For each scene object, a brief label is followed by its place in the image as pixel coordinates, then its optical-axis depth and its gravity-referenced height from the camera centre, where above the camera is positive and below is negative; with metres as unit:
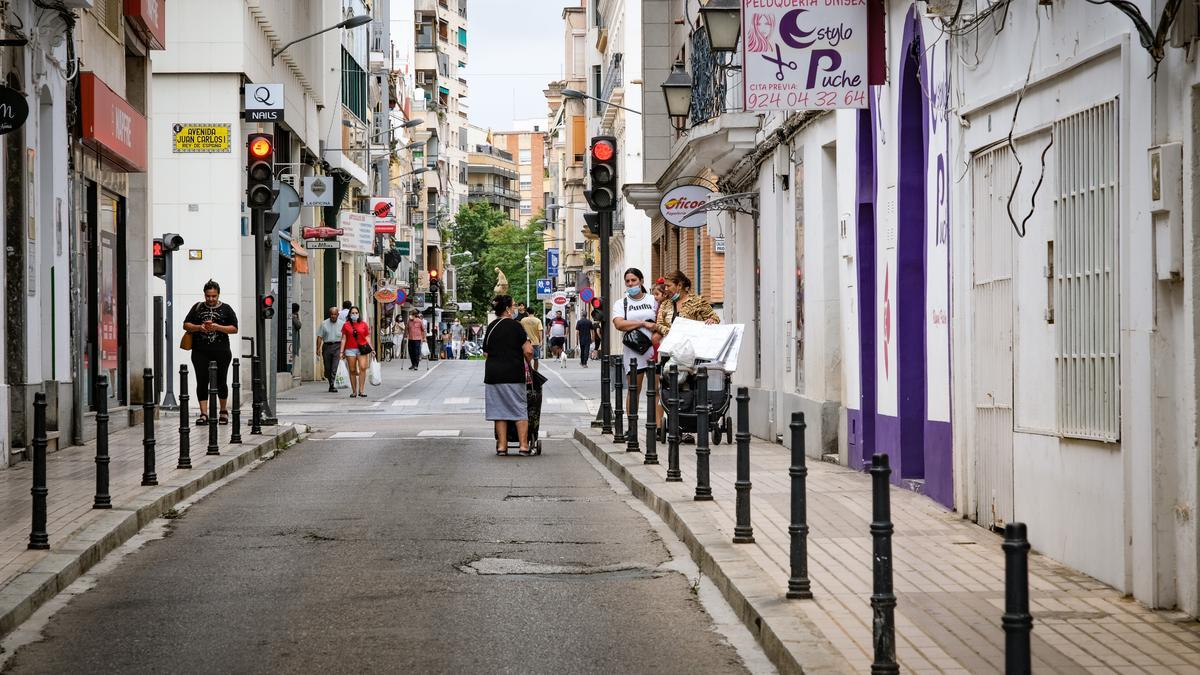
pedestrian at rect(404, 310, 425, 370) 57.06 +0.28
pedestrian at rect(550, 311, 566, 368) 68.62 +0.32
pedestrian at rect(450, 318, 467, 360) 96.00 +0.38
